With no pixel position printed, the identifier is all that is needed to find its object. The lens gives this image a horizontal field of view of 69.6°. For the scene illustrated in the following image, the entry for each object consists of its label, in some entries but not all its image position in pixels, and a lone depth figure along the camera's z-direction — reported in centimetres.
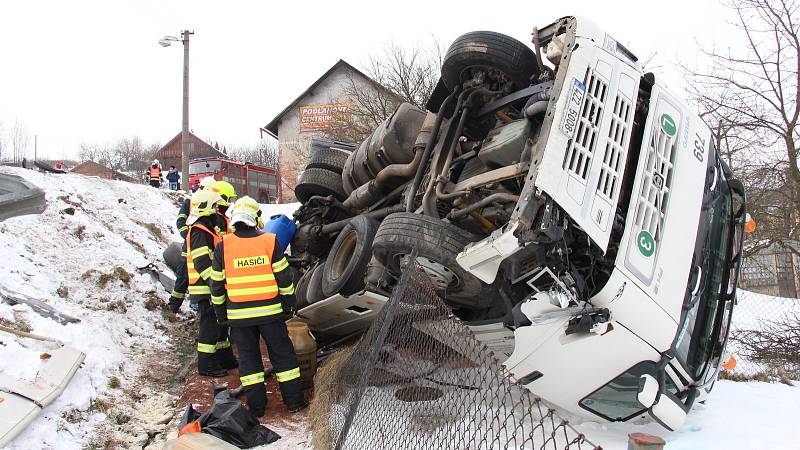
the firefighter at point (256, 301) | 410
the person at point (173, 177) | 2061
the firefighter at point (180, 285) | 604
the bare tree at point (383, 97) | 1684
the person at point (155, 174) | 1764
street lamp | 1457
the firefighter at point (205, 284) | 480
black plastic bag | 333
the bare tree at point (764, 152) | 830
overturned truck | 292
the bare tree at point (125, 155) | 5044
